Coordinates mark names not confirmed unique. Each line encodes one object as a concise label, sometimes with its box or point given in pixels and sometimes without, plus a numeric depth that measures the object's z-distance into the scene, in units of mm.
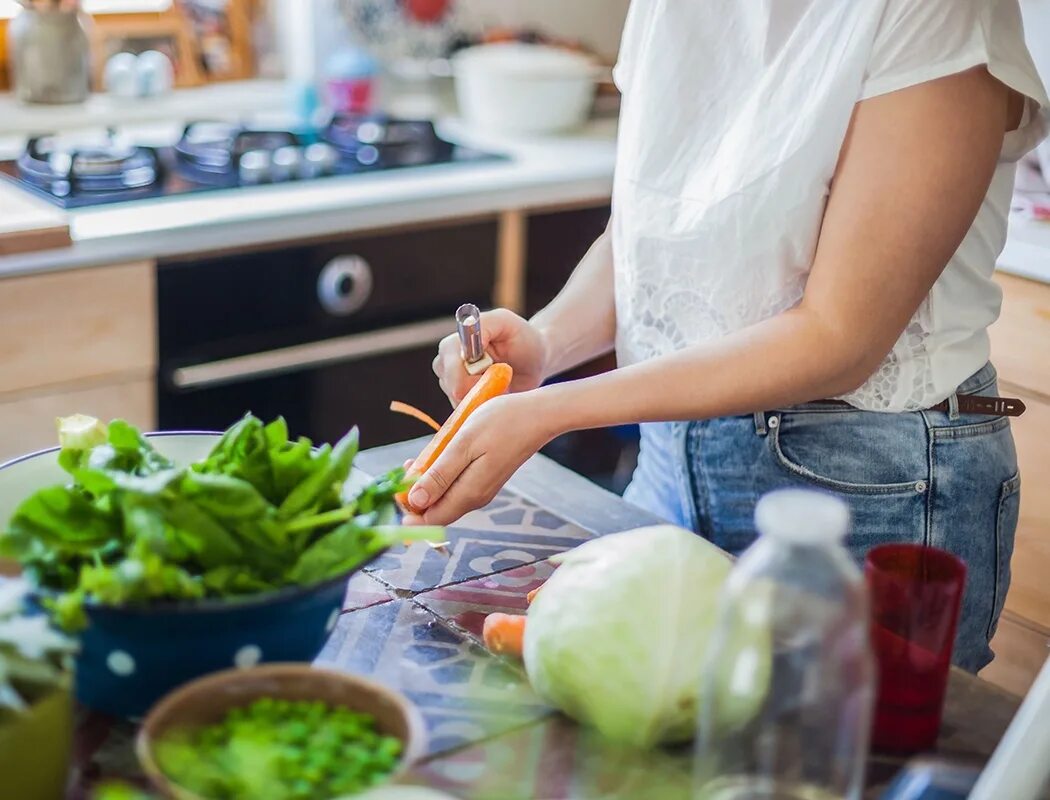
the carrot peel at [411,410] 1270
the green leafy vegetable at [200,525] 813
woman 1160
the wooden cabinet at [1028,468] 2072
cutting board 1949
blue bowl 812
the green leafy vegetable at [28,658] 734
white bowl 2721
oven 2146
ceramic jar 2504
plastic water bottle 739
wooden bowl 755
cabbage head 845
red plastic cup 885
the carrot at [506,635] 977
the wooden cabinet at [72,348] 1975
